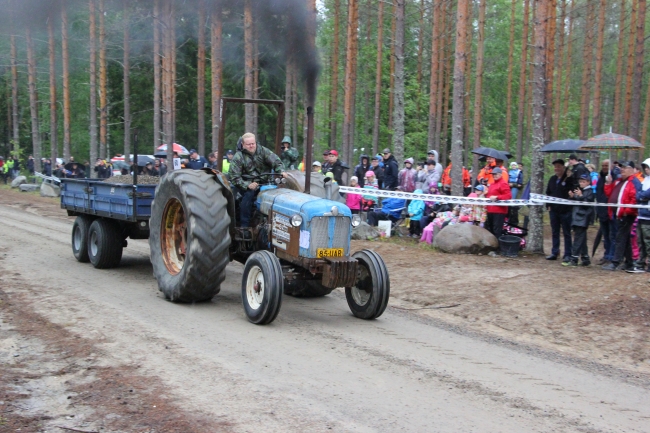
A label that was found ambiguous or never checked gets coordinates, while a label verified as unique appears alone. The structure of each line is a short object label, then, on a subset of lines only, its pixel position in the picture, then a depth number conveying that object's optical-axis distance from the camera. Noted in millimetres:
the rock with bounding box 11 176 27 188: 30984
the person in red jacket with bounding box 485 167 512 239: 12727
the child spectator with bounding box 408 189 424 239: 14961
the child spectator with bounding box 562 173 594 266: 11172
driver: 8555
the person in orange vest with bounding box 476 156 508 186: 13563
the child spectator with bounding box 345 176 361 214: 15922
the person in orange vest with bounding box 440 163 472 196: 17727
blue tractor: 7355
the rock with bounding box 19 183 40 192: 29328
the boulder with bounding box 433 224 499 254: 12211
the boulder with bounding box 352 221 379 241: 14203
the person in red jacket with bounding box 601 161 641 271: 10656
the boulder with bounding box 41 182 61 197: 25938
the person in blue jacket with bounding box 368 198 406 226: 15984
